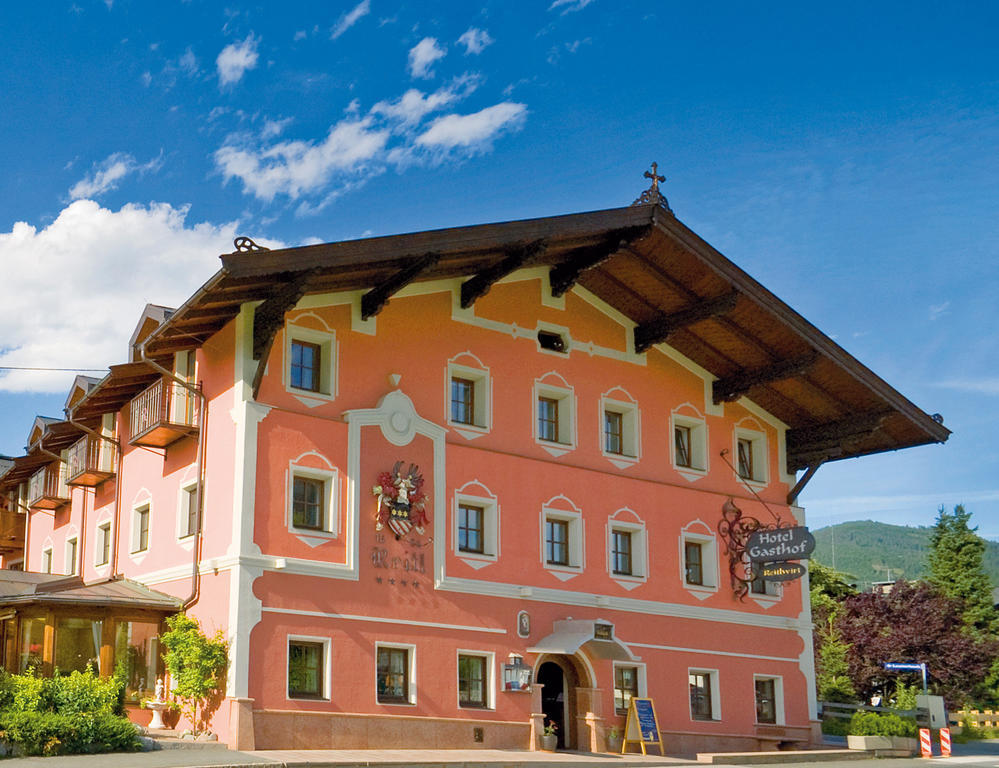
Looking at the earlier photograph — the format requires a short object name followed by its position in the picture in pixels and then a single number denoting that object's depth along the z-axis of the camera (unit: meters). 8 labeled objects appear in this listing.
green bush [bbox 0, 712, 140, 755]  18.38
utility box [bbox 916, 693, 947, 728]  31.25
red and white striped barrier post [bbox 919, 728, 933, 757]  27.77
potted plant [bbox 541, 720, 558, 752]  23.94
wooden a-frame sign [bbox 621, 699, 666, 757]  25.03
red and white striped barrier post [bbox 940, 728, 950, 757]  27.81
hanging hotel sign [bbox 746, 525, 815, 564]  25.80
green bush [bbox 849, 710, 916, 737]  29.05
